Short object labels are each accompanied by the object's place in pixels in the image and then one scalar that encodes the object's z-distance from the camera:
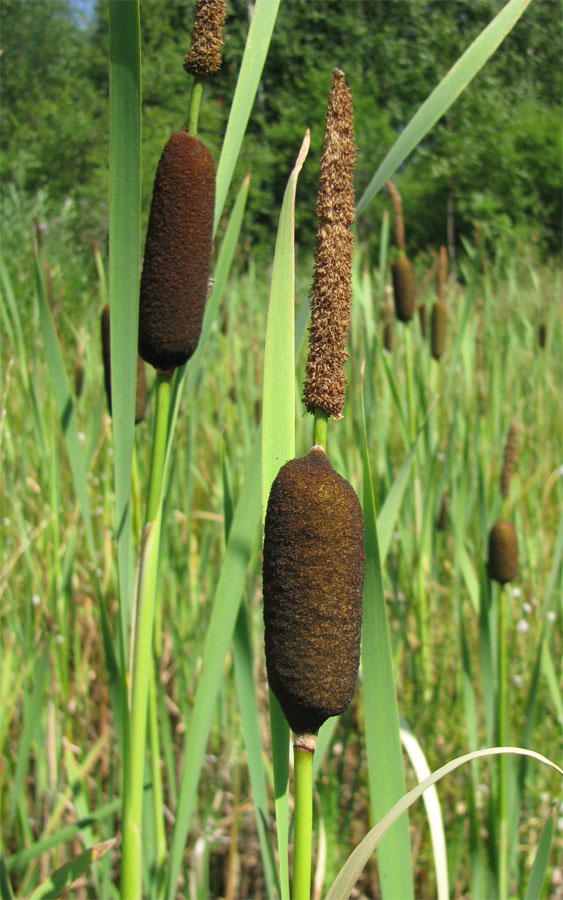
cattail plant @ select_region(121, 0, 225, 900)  0.50
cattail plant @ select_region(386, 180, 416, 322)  1.36
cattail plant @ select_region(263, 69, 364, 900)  0.36
